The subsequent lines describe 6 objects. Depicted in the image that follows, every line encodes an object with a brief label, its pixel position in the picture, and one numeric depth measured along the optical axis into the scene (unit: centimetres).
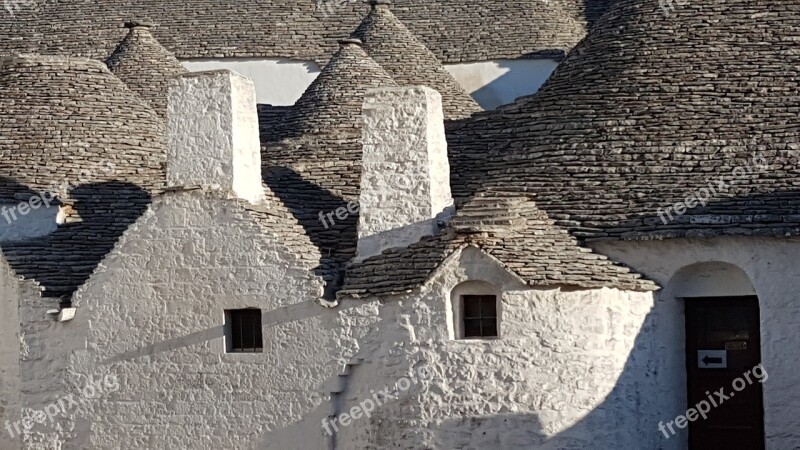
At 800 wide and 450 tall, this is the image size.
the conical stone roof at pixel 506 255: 2436
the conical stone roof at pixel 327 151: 2688
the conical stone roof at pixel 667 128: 2514
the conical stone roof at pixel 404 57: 3339
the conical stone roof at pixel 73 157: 2777
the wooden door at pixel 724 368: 2527
